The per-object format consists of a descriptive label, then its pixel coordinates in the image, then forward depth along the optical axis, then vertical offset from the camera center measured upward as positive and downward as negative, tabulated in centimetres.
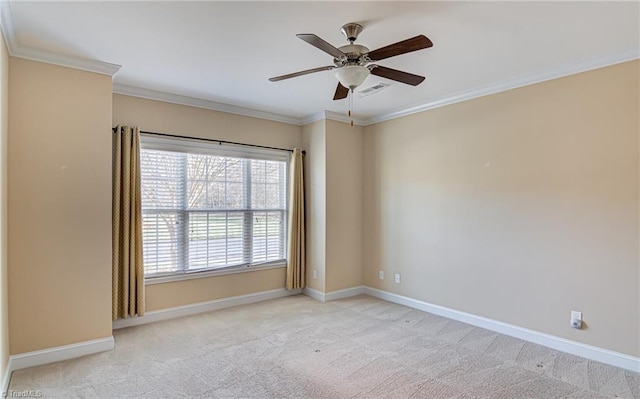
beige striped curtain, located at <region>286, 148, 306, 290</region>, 517 -38
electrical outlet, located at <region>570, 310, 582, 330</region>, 325 -109
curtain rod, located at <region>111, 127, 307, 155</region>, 409 +79
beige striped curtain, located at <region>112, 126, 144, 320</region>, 374 -26
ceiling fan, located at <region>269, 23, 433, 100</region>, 229 +101
